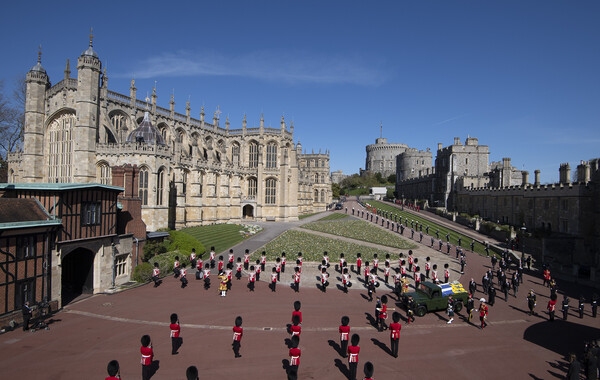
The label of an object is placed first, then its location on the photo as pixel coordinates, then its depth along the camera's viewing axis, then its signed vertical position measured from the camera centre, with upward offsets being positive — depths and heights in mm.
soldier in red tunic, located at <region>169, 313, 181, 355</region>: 11981 -5177
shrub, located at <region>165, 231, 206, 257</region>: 26688 -4595
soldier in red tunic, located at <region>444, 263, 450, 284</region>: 22500 -5447
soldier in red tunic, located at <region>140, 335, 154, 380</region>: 9989 -5040
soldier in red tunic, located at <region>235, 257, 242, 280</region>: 22891 -5658
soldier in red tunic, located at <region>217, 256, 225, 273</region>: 22234 -5194
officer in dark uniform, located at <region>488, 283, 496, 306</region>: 19128 -5661
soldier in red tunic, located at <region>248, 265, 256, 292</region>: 20453 -5507
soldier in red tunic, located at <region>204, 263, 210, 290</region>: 20373 -5532
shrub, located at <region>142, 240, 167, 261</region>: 24214 -4559
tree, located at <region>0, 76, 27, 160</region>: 49203 +7519
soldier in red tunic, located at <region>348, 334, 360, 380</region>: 10586 -5182
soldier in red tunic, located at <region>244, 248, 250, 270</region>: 25125 -5367
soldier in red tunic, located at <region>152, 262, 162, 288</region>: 21031 -5567
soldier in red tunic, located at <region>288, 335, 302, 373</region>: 10312 -5097
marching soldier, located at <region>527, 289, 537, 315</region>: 17969 -5646
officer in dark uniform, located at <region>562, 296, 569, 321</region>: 17375 -5682
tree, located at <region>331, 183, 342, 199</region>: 106375 -525
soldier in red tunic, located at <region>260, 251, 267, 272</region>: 24105 -5283
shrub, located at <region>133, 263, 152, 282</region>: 21641 -5584
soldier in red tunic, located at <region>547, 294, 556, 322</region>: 17002 -5618
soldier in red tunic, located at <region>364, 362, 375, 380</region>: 8758 -4607
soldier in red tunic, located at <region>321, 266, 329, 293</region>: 20781 -5454
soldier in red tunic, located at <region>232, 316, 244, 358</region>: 11812 -5175
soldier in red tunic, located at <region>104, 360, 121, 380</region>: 8453 -4553
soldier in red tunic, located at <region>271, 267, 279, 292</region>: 20422 -5528
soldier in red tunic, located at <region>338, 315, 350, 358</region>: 12320 -5315
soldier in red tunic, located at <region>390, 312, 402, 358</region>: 12062 -5072
